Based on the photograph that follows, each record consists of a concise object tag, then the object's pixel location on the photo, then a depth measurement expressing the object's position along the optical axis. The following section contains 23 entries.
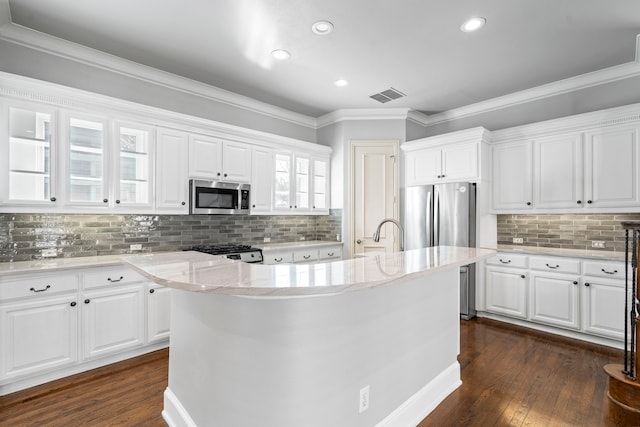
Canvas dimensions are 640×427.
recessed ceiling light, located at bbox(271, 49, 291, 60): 3.25
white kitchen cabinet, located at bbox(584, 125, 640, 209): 3.30
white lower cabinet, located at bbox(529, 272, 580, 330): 3.42
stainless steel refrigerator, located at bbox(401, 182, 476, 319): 4.11
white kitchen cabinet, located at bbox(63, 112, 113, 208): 2.86
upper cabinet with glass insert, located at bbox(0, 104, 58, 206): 2.59
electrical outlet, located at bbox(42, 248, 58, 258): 2.92
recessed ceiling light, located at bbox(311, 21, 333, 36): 2.78
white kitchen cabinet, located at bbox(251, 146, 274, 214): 4.23
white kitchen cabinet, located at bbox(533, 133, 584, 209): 3.64
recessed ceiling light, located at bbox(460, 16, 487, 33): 2.72
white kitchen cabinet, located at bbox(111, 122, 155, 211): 3.13
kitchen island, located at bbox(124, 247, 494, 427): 1.40
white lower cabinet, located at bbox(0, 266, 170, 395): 2.37
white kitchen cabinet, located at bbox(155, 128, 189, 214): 3.41
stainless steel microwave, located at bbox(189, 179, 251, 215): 3.66
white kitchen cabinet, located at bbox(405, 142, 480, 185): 4.18
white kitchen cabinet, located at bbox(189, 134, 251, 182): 3.68
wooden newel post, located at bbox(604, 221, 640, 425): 2.11
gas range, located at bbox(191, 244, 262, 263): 3.59
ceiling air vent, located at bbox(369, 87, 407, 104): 4.25
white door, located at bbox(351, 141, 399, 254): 4.93
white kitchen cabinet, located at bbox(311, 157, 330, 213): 5.03
